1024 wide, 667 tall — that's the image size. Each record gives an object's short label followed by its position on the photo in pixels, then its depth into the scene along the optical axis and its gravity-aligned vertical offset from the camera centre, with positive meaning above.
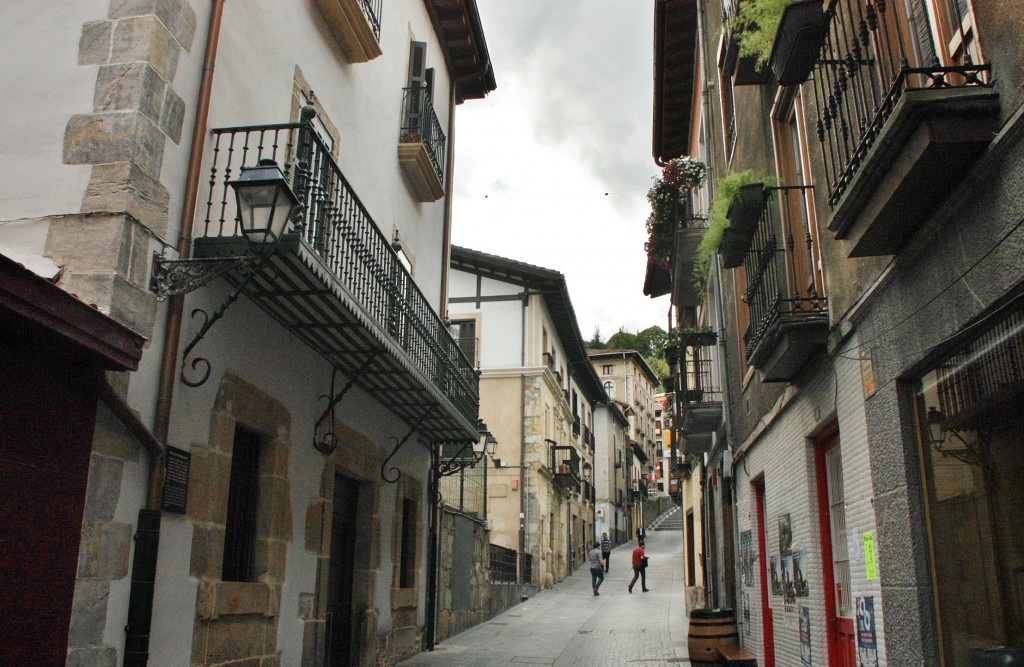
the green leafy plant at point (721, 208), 7.65 +3.24
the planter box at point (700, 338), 13.12 +3.30
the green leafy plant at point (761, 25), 6.09 +3.91
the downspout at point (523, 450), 23.71 +2.85
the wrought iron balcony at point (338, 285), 6.41 +2.32
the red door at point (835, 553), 6.58 +0.02
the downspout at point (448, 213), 14.23 +5.62
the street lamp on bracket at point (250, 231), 5.60 +2.09
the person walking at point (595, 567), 22.86 -0.36
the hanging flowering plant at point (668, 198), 13.37 +5.80
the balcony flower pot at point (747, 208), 7.19 +2.92
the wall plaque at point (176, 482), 5.75 +0.46
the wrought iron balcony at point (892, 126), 3.62 +1.90
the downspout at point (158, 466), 5.29 +0.54
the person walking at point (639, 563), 23.05 -0.25
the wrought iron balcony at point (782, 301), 6.34 +2.13
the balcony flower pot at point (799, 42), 5.20 +3.17
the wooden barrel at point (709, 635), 9.47 -0.89
